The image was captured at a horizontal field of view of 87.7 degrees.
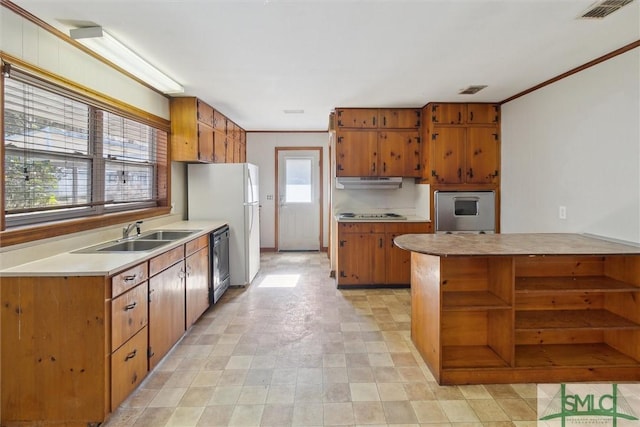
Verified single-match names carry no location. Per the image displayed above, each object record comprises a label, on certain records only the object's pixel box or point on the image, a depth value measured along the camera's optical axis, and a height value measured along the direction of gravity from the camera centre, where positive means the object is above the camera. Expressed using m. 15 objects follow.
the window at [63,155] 2.02 +0.38
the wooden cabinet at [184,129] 3.93 +0.91
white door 6.69 +0.12
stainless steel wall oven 4.33 -0.06
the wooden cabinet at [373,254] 4.34 -0.63
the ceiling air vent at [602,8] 1.98 +1.22
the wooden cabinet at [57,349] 1.80 -0.78
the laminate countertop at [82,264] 1.81 -0.35
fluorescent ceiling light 2.25 +1.16
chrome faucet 2.89 -0.21
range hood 4.65 +0.33
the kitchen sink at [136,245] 2.69 -0.33
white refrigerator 4.31 +0.14
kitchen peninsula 2.27 -0.76
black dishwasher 3.68 -0.67
